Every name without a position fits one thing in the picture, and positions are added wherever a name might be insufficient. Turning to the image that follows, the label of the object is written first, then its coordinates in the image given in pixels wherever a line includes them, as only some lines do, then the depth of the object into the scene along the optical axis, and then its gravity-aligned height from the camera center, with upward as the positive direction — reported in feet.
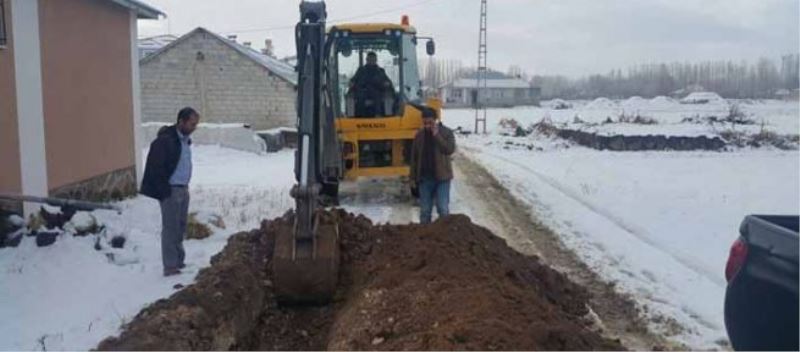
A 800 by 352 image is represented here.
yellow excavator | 45.88 +0.39
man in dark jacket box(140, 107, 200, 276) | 26.68 -2.46
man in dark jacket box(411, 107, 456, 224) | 32.55 -1.98
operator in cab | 49.29 +1.17
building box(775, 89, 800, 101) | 217.97 +3.94
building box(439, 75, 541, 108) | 336.29 +6.95
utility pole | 132.67 +9.45
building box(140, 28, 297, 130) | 106.93 +3.35
